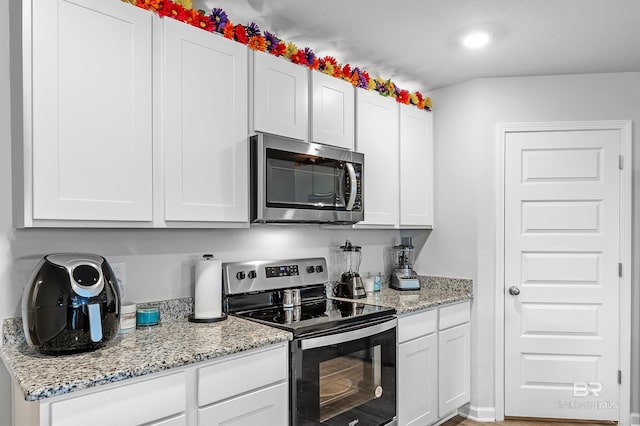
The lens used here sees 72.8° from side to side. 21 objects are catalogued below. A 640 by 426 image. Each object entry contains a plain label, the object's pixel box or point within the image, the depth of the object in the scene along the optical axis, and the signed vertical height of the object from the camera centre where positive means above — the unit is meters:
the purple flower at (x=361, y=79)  2.75 +0.84
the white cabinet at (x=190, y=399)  1.33 -0.66
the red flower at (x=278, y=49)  2.29 +0.86
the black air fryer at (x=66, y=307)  1.47 -0.33
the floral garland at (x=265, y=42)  1.89 +0.86
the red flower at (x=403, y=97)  3.07 +0.81
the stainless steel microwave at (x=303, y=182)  2.15 +0.16
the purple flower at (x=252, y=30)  2.17 +0.91
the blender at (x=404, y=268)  3.21 -0.44
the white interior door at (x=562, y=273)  2.98 -0.43
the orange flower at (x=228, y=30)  2.07 +0.86
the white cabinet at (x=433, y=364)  2.56 -0.98
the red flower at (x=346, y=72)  2.67 +0.86
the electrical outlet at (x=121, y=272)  1.96 -0.28
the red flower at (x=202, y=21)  1.96 +0.87
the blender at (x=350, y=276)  2.84 -0.43
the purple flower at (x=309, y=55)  2.42 +0.87
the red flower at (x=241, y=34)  2.11 +0.87
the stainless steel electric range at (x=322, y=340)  1.95 -0.63
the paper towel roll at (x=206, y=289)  2.08 -0.38
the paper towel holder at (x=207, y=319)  2.07 -0.52
